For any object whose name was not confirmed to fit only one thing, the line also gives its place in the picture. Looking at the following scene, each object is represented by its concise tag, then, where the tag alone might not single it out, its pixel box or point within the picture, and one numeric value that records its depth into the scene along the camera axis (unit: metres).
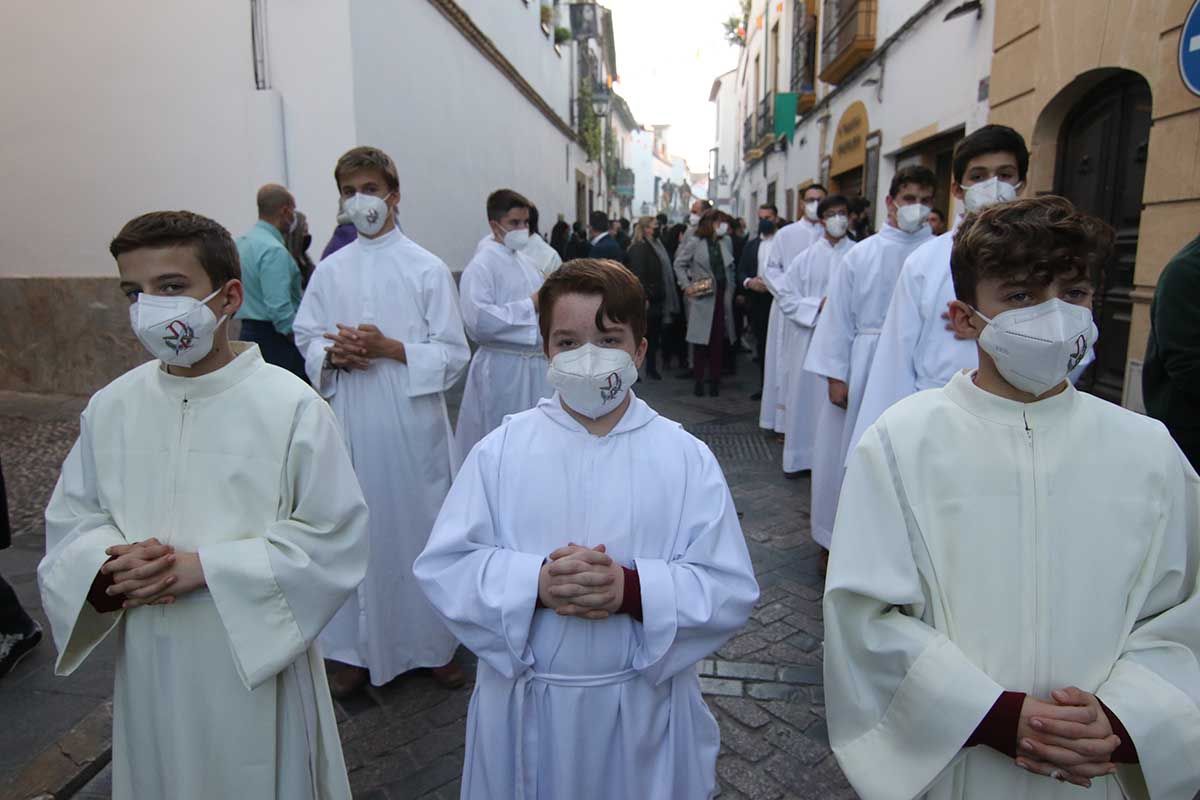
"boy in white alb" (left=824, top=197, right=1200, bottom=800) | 1.58
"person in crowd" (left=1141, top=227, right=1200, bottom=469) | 2.76
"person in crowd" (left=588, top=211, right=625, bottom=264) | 10.19
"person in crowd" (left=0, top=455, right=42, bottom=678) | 3.57
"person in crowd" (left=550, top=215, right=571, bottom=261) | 14.04
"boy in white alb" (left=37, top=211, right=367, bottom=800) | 1.99
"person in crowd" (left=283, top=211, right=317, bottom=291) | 6.26
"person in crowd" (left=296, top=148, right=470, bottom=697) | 3.56
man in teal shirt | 5.48
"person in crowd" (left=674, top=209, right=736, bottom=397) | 9.45
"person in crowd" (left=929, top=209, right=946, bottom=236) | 4.63
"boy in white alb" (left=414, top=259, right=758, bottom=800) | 1.84
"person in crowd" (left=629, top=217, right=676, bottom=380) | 10.77
